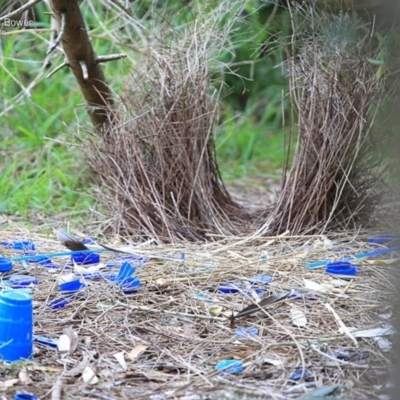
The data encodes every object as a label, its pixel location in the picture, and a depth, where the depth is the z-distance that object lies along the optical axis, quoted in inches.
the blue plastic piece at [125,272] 177.3
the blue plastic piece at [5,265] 187.8
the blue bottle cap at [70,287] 173.3
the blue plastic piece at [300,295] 169.9
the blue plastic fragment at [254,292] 170.4
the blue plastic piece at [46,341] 146.5
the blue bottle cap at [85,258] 197.8
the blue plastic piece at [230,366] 134.8
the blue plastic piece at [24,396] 124.3
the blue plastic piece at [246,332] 150.9
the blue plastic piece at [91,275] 183.2
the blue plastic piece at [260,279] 178.9
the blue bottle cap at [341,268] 185.3
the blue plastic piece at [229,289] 175.5
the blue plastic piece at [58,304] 165.9
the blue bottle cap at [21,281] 178.5
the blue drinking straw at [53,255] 197.0
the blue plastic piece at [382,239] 212.7
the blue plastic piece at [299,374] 132.5
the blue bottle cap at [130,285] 173.3
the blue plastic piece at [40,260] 197.5
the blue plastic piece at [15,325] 137.3
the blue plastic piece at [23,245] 213.0
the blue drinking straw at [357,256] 191.9
